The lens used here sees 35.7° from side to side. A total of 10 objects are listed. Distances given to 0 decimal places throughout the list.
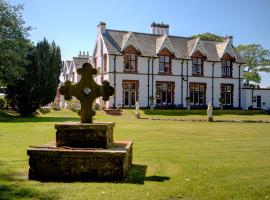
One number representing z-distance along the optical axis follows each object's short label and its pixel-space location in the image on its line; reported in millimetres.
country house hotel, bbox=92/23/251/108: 49031
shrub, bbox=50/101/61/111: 54262
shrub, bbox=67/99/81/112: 48962
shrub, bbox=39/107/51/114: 46609
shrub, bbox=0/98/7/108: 52650
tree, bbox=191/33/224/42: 79406
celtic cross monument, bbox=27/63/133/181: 9484
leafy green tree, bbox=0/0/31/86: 35875
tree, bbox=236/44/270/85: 82750
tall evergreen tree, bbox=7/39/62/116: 38281
